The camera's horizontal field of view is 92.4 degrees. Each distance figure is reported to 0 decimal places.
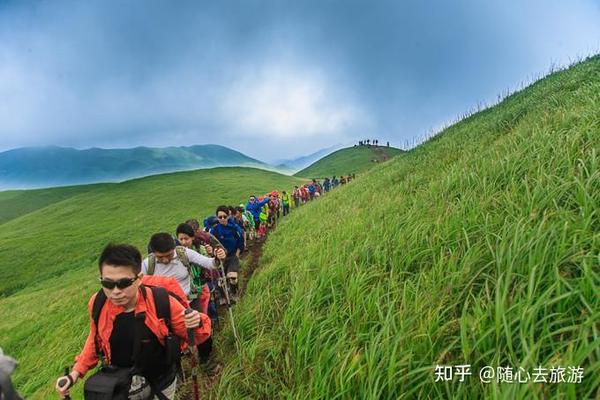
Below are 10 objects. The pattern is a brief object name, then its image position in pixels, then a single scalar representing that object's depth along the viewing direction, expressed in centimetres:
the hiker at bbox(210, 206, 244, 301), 747
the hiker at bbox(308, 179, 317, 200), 2536
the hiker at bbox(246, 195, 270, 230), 1474
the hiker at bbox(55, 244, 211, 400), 261
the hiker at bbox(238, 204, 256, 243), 1351
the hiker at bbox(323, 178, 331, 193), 2899
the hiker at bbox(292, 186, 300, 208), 2398
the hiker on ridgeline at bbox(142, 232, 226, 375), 443
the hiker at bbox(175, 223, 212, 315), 515
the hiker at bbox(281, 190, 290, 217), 1994
